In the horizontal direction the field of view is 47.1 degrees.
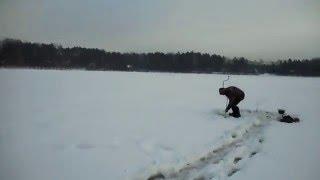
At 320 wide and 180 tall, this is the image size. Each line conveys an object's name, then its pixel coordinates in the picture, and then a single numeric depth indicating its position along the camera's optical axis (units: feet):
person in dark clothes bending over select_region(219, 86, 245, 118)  42.37
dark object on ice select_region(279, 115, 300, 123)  40.62
